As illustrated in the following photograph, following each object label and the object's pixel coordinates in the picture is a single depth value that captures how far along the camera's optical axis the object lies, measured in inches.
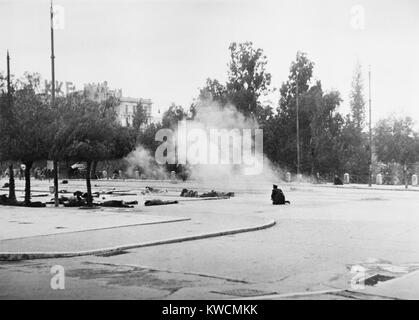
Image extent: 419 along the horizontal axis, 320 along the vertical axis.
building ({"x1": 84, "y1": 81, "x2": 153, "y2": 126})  4596.5
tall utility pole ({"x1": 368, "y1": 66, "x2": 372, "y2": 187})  1819.6
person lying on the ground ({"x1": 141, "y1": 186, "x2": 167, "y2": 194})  1376.5
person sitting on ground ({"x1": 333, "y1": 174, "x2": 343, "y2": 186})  1878.7
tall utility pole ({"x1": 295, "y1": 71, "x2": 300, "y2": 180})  2115.5
